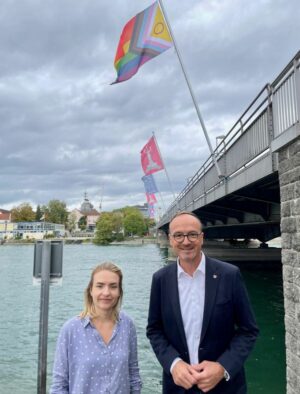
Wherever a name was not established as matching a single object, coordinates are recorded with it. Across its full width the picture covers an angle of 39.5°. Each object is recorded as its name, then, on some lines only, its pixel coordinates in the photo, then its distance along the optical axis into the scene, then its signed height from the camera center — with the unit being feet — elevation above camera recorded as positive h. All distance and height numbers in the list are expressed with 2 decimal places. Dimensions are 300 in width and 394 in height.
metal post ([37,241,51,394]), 15.20 -1.70
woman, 9.14 -2.21
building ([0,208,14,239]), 539.70 +24.74
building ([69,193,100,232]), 623.36 +47.87
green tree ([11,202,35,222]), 563.07 +44.32
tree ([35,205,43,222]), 584.81 +48.32
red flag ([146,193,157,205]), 132.16 +16.00
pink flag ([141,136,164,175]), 90.94 +19.58
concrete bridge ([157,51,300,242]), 25.03 +7.89
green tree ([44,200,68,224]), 572.10 +49.17
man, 9.22 -1.64
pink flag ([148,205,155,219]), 149.24 +13.49
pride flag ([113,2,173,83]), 48.39 +24.01
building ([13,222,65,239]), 513.04 +22.90
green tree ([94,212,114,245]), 406.21 +16.75
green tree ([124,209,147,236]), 467.56 +27.42
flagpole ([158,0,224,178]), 48.35 +18.21
